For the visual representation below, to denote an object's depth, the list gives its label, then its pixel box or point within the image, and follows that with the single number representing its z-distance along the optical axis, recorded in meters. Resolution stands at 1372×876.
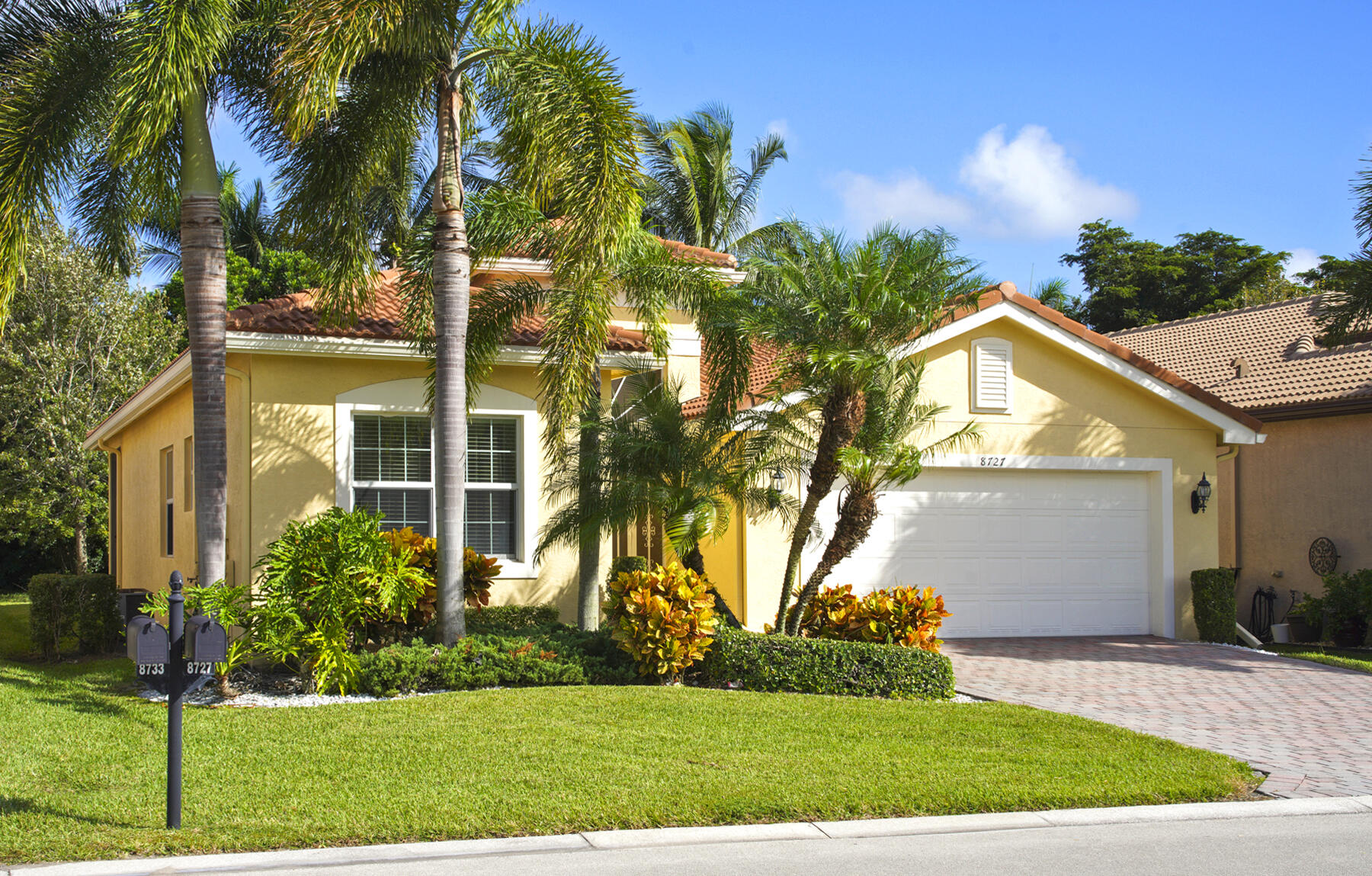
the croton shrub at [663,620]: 10.54
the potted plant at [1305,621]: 16.33
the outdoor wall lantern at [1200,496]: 15.49
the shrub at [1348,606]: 15.61
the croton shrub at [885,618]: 11.12
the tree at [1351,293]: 14.55
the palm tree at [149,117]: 9.63
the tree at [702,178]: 29.19
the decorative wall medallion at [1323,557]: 17.39
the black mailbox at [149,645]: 5.89
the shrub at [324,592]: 9.85
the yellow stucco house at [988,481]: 13.16
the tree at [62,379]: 26.66
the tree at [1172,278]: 36.31
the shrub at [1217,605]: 15.13
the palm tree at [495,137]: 10.81
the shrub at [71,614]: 14.18
